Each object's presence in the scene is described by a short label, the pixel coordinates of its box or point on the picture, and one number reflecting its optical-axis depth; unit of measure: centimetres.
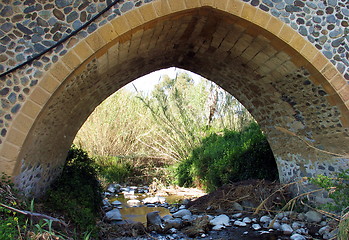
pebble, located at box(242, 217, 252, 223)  614
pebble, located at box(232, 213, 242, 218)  652
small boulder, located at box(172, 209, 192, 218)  676
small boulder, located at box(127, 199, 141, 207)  860
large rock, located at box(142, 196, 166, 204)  885
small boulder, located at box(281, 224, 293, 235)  542
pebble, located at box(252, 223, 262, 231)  575
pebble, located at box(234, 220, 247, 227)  598
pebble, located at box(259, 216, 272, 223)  608
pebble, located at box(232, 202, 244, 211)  684
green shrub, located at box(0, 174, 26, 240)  305
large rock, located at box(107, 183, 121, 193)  1047
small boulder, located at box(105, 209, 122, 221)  652
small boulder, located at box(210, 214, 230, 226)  604
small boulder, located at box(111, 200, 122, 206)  842
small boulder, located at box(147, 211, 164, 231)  576
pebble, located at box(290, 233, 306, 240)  512
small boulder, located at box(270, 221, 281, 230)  575
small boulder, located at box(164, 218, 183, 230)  588
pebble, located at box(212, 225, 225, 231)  582
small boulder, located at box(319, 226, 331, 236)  528
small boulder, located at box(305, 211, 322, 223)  579
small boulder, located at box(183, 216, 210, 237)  555
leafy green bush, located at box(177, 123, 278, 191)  812
